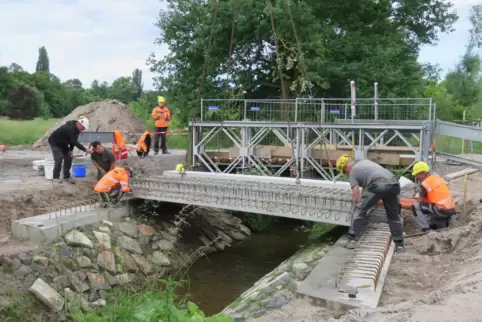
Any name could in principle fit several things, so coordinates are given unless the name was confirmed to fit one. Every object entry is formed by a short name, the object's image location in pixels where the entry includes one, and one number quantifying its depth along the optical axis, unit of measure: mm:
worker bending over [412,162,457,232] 7492
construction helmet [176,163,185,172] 11127
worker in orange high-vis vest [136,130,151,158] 13273
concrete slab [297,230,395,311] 4695
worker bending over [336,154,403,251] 6555
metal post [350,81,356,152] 12953
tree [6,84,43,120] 47962
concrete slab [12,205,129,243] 7559
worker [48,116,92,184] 9891
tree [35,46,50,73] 88506
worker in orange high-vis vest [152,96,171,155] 13861
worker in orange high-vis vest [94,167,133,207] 9266
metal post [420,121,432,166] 11252
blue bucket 10609
